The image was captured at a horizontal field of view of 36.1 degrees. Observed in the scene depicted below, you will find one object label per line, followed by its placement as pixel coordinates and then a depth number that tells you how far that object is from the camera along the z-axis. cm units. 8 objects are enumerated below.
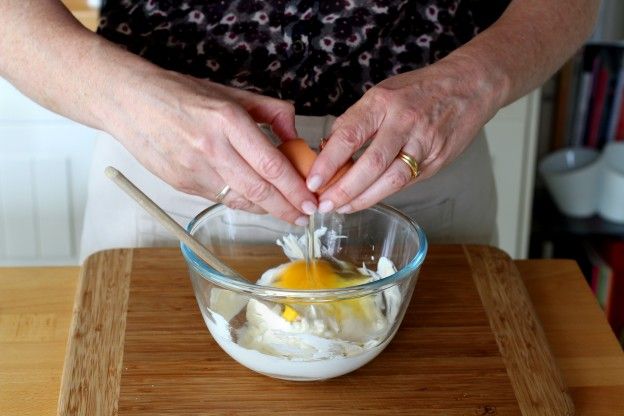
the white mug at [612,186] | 206
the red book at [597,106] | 207
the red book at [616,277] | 212
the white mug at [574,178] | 207
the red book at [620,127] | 210
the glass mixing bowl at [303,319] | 84
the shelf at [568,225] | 211
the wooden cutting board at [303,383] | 86
